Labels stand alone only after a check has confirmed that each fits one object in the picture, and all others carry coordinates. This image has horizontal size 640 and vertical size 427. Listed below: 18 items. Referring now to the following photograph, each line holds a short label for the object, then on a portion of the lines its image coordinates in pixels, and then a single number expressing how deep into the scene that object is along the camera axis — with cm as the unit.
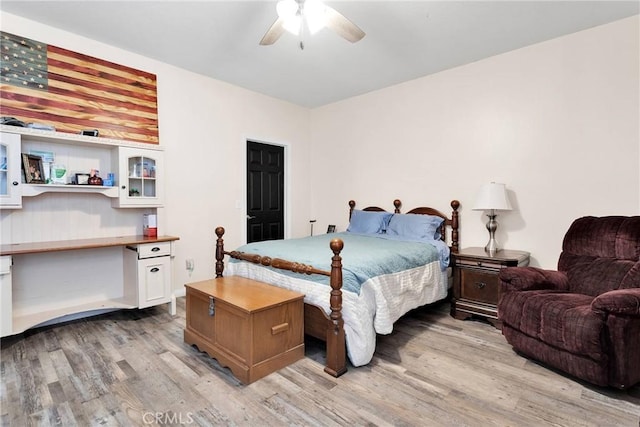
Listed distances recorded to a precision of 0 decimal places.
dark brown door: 478
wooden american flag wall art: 285
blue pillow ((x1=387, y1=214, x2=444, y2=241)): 369
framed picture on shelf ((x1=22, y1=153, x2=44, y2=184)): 273
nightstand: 304
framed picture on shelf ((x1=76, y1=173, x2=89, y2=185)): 304
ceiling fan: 223
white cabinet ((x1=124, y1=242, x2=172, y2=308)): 313
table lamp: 322
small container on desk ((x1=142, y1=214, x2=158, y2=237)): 341
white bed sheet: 223
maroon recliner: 192
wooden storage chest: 209
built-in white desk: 287
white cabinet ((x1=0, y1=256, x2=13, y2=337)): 243
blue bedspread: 238
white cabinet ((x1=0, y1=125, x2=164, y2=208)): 261
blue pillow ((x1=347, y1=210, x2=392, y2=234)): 412
